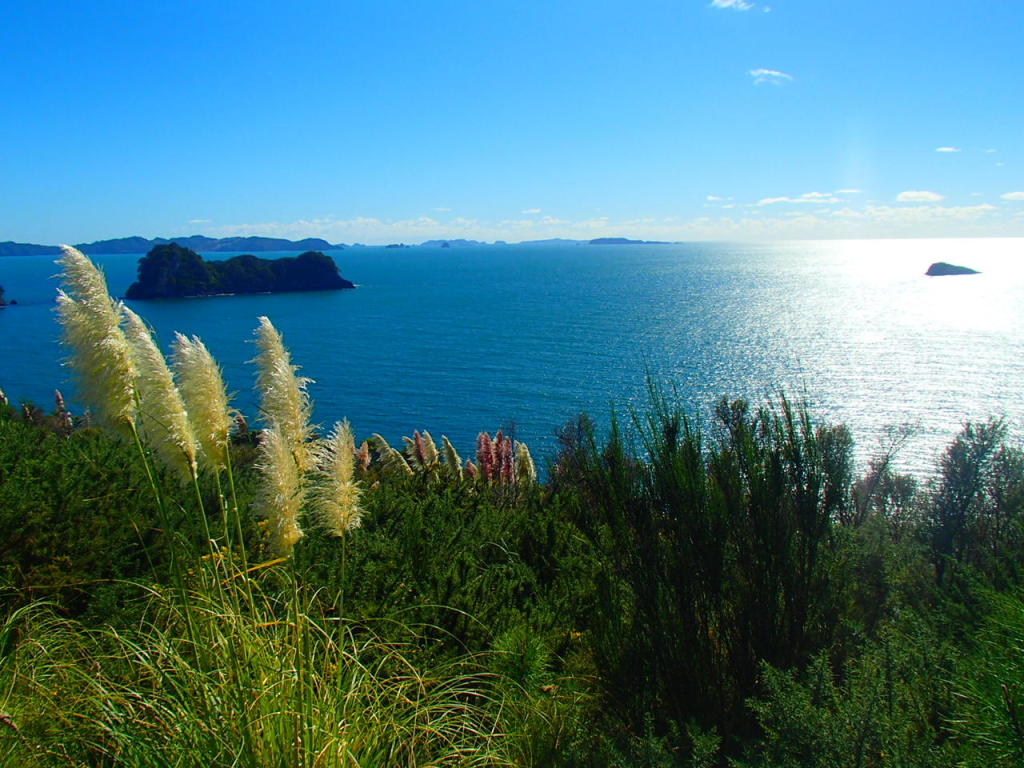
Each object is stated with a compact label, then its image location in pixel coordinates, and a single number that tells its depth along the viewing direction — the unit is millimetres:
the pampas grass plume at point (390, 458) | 11211
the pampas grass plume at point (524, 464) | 11641
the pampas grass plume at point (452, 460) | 11312
